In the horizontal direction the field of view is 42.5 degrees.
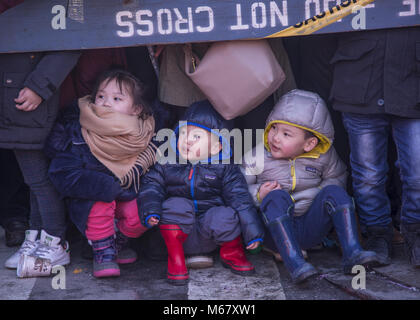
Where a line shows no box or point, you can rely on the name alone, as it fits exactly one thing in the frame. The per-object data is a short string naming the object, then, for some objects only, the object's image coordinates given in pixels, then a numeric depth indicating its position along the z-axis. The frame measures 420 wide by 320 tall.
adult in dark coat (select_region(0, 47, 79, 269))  2.98
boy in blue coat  2.99
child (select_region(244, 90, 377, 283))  2.90
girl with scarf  3.04
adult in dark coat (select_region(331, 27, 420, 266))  2.88
